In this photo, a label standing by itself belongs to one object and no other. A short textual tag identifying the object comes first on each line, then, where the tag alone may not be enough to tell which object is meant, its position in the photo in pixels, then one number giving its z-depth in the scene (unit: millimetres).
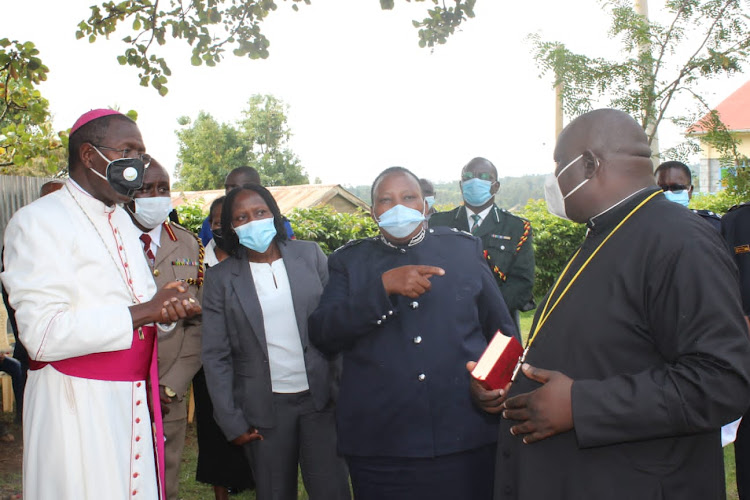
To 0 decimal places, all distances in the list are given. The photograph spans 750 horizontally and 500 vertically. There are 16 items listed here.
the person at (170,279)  3910
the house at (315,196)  24969
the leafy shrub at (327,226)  8090
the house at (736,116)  28017
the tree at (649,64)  7379
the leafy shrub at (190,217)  7934
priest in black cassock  1657
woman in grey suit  3451
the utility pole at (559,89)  7476
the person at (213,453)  4609
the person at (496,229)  5086
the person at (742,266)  3367
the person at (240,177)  5048
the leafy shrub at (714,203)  15242
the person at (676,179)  5689
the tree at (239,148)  44656
